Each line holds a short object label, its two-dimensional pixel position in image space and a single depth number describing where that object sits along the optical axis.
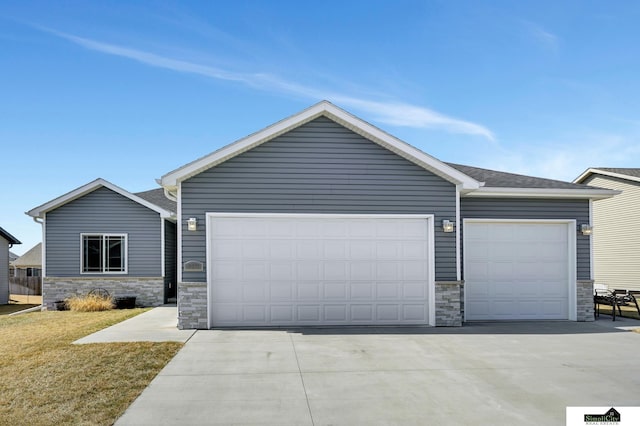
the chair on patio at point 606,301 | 11.34
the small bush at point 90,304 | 13.93
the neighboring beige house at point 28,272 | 23.98
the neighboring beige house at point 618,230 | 18.41
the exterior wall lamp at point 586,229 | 10.95
